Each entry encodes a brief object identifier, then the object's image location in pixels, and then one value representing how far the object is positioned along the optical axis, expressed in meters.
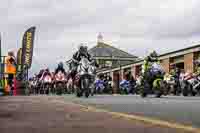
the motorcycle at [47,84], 34.81
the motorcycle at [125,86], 33.23
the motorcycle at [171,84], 25.57
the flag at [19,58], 35.01
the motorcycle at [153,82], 19.73
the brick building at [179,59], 35.03
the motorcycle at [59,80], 29.79
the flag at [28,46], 34.75
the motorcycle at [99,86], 35.62
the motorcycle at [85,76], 20.19
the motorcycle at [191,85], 23.67
